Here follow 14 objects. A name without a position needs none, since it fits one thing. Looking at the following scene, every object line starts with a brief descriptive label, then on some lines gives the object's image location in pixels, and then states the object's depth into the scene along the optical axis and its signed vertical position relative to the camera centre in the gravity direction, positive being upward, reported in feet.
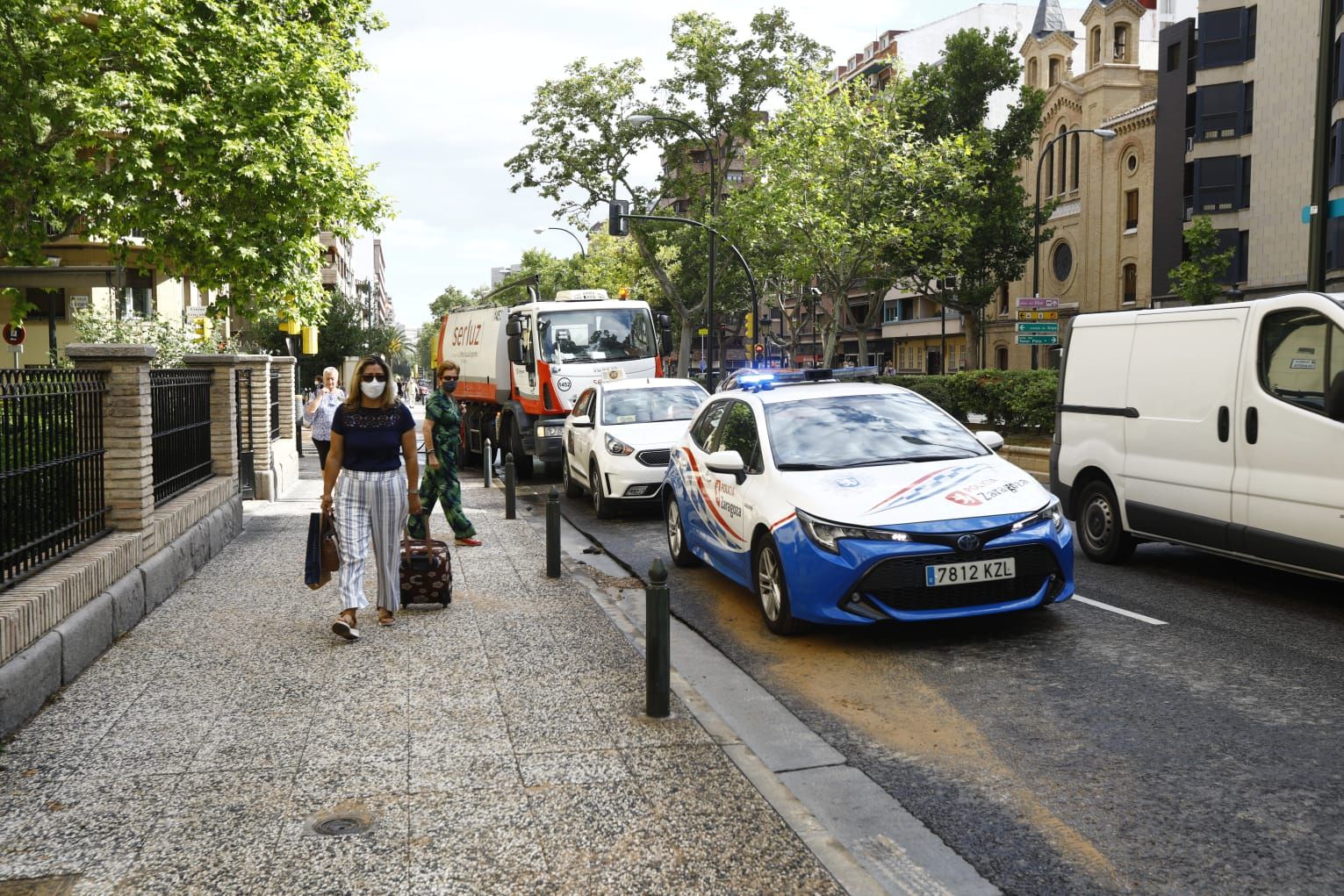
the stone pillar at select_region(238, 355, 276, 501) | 52.85 -1.97
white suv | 44.21 -2.04
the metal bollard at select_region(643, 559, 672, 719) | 17.63 -3.94
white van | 23.61 -1.11
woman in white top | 51.93 -1.19
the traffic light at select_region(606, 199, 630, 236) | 105.60 +15.08
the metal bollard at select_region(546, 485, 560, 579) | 30.78 -4.24
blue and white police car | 21.65 -2.56
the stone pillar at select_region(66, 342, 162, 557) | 25.90 -1.16
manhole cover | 13.52 -5.19
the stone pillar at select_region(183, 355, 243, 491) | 40.09 -1.22
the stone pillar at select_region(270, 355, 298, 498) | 57.28 -3.15
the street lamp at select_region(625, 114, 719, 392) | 115.34 +24.11
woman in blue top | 23.48 -1.77
